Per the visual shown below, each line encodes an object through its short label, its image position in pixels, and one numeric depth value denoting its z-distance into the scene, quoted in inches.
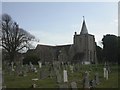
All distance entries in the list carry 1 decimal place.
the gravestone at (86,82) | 265.5
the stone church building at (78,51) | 1750.5
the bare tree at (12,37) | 1100.4
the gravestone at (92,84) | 287.6
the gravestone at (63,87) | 218.7
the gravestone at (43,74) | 404.5
